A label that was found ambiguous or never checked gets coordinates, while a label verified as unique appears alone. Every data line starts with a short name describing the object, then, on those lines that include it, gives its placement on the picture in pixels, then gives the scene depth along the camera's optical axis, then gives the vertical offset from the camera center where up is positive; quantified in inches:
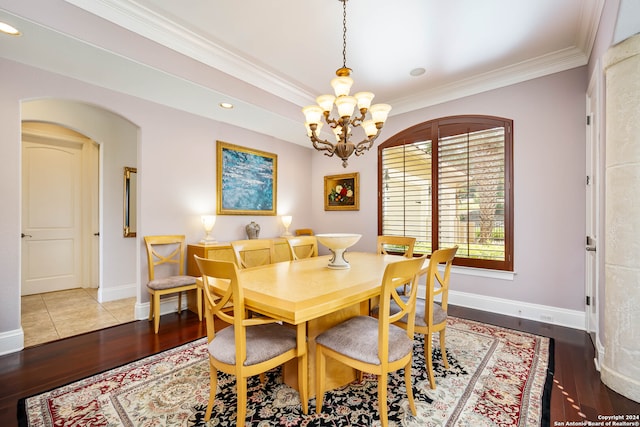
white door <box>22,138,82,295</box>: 167.9 -1.5
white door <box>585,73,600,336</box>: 99.5 +1.6
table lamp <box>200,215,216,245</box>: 148.2 -5.8
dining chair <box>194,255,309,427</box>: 57.6 -29.4
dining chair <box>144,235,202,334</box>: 121.7 -28.0
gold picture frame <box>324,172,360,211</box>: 187.9 +14.0
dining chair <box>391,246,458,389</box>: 76.7 -29.5
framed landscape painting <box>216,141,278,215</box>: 162.6 +19.7
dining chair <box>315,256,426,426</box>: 59.3 -29.6
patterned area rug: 65.3 -47.5
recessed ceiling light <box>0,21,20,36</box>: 78.5 +51.9
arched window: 134.3 +13.0
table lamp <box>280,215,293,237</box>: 187.9 -5.9
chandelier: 87.0 +31.6
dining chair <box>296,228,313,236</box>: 205.0 -14.0
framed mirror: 169.8 +7.3
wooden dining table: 55.1 -17.8
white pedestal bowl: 88.1 -9.5
